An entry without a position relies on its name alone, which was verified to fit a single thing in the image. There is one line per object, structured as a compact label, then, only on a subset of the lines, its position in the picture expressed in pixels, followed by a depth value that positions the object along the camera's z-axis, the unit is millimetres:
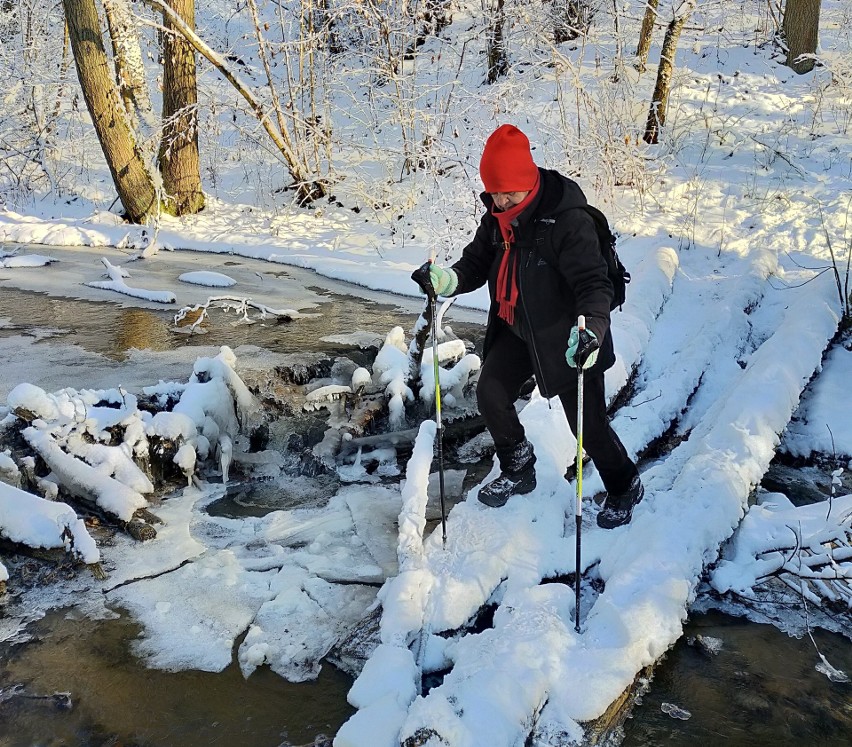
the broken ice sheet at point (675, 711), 3402
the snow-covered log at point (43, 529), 4477
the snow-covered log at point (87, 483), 4973
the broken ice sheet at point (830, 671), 3645
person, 3660
